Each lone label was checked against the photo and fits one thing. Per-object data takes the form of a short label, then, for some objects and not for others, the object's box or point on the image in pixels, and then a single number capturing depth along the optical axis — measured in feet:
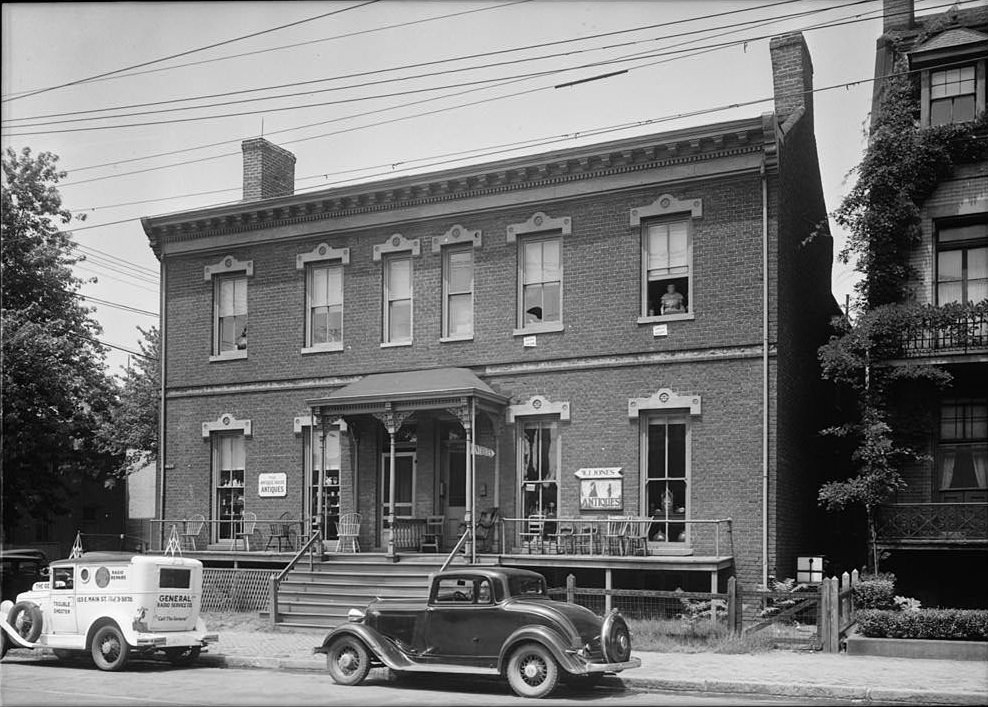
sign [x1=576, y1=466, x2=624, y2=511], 73.97
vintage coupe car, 44.62
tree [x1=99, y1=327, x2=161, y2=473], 137.08
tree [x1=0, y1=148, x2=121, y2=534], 112.16
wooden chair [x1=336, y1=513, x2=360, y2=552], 81.92
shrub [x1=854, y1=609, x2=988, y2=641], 53.01
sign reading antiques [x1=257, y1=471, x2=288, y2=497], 86.99
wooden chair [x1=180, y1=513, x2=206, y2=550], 89.61
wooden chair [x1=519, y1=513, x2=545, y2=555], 74.33
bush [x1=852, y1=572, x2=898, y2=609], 61.57
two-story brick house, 71.31
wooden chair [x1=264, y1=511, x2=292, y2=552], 85.51
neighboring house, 72.49
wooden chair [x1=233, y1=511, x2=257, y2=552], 87.45
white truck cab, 54.39
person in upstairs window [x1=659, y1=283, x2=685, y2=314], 73.87
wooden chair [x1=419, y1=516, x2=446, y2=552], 79.97
